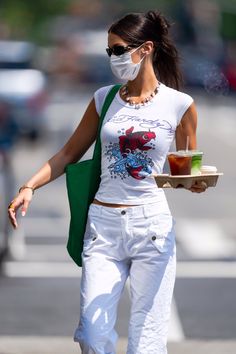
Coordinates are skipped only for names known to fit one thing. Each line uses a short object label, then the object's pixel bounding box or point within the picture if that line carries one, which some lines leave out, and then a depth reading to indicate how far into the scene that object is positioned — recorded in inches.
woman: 410.9
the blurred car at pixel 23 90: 1899.7
